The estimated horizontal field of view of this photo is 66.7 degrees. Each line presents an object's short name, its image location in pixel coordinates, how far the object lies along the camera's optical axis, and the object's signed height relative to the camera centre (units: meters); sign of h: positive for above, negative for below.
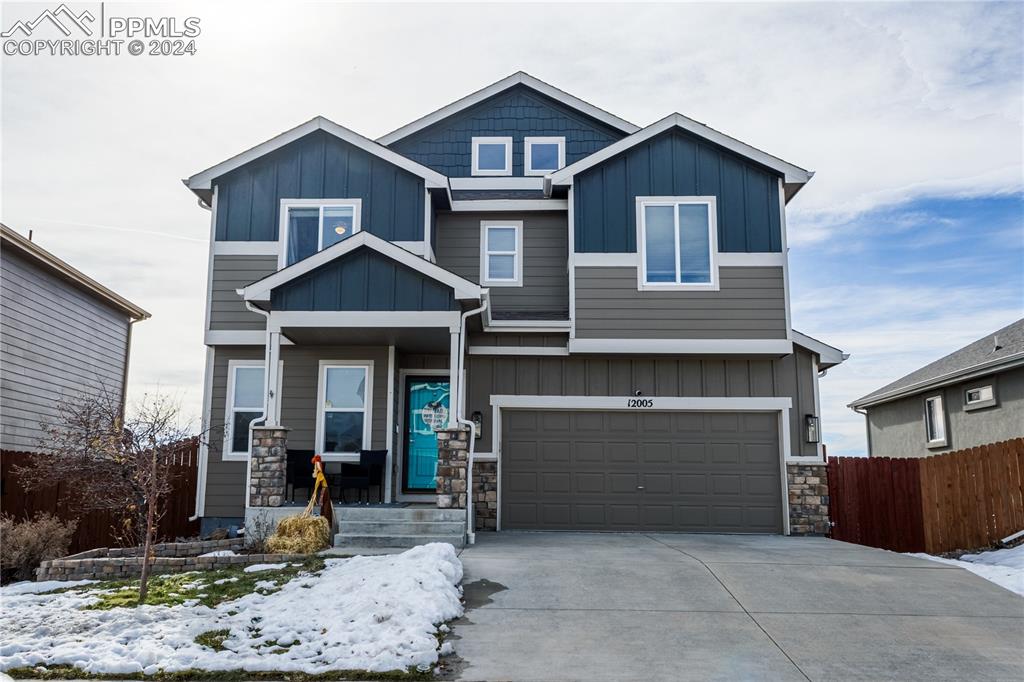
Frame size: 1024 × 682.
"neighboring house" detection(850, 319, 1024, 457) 14.38 +1.16
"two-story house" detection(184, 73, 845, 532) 12.84 +1.64
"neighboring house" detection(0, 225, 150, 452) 14.09 +2.31
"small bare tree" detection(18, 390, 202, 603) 10.24 -0.12
